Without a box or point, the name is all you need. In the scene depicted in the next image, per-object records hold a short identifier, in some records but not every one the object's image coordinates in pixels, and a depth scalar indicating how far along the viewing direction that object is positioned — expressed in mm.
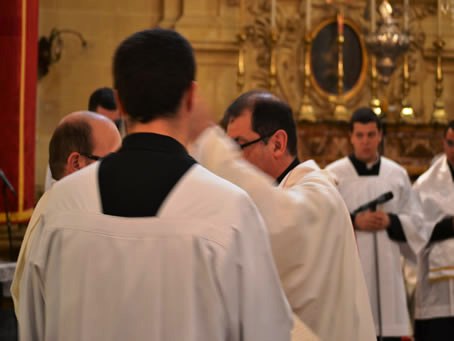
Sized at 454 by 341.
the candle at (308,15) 9656
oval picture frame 10066
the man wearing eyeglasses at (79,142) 3279
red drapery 6371
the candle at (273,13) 9500
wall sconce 9195
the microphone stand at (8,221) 5918
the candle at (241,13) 9827
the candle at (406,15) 9586
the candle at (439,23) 10109
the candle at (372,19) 9485
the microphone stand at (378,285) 6594
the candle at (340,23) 9895
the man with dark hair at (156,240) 2109
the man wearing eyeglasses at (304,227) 3139
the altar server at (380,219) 6648
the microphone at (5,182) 5561
